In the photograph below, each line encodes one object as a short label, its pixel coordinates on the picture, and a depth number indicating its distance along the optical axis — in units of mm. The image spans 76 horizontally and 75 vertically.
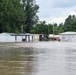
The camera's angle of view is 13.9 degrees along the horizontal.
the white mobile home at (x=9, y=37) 86250
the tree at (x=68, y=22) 140825
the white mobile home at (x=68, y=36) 99812
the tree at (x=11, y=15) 85625
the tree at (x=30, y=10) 116125
